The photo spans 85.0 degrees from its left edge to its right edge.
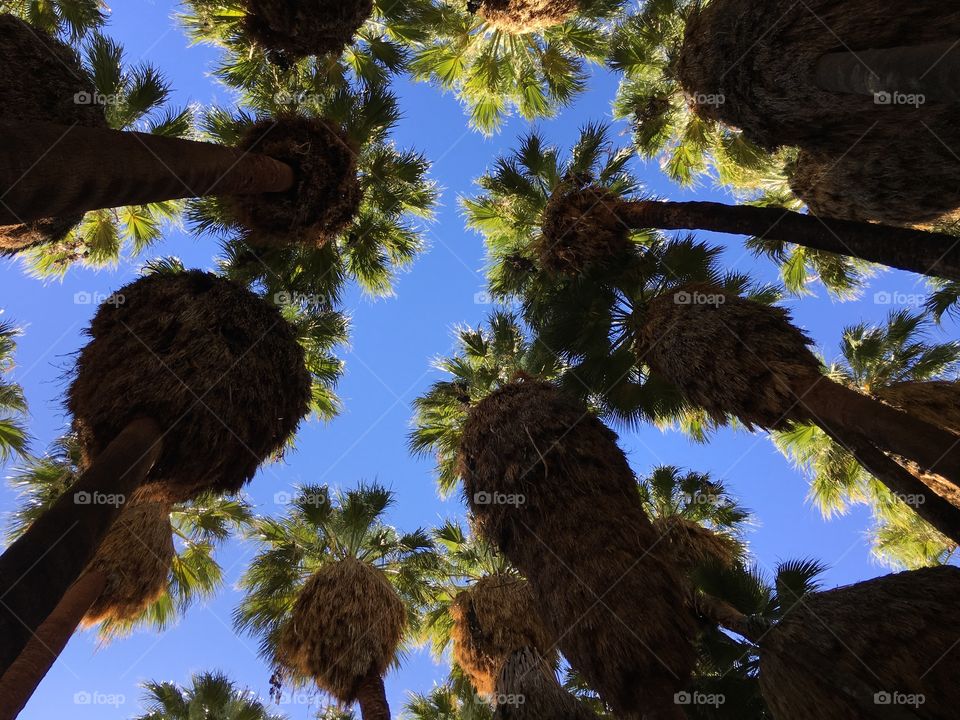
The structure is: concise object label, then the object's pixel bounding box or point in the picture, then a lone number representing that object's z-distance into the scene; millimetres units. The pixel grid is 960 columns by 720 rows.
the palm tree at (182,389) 5355
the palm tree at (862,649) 4094
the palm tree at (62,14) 8258
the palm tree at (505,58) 9625
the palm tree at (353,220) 8031
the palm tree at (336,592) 6703
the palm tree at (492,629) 4590
